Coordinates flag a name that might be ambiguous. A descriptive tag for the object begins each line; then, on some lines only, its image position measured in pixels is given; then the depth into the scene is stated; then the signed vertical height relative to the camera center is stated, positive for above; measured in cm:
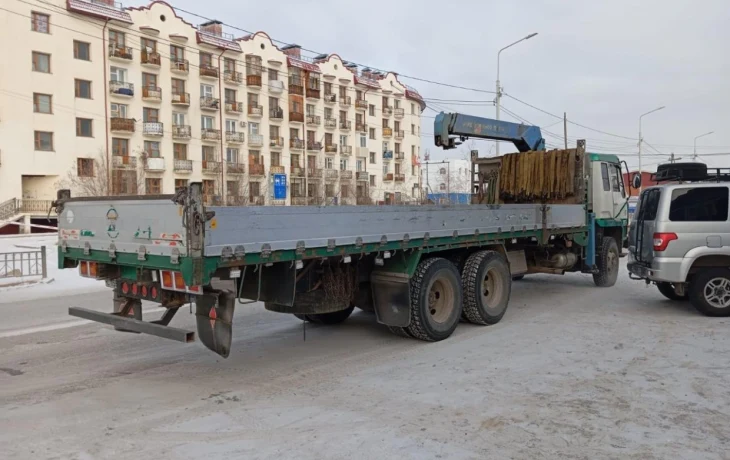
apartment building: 3900 +899
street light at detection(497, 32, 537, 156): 2742 +569
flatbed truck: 538 -38
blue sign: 2469 +146
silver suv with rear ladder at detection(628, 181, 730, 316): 932 -47
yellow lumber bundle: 1207 +83
